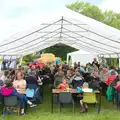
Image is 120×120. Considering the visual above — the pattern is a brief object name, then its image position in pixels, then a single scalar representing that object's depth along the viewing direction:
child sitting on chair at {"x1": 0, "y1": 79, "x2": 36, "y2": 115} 4.06
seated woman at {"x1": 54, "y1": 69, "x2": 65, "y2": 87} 5.49
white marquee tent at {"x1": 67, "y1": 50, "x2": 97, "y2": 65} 15.73
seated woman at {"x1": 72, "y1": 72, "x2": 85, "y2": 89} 4.98
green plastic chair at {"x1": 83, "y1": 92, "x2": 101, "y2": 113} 4.25
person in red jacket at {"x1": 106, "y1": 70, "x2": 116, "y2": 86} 5.35
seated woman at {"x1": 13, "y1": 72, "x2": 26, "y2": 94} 4.67
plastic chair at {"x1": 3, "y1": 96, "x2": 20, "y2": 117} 4.04
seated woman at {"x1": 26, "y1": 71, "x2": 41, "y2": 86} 5.02
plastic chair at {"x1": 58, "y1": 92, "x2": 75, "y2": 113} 4.21
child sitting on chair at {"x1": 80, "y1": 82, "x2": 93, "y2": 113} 4.55
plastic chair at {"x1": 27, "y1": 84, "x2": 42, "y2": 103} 4.66
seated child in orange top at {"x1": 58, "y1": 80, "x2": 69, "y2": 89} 4.71
